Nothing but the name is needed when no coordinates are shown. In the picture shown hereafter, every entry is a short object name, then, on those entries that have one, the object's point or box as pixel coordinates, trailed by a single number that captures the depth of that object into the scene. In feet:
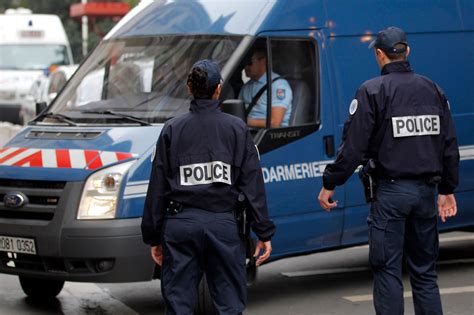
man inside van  40.75
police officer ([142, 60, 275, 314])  28.56
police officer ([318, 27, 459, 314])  32.06
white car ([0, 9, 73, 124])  143.72
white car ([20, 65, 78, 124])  109.90
